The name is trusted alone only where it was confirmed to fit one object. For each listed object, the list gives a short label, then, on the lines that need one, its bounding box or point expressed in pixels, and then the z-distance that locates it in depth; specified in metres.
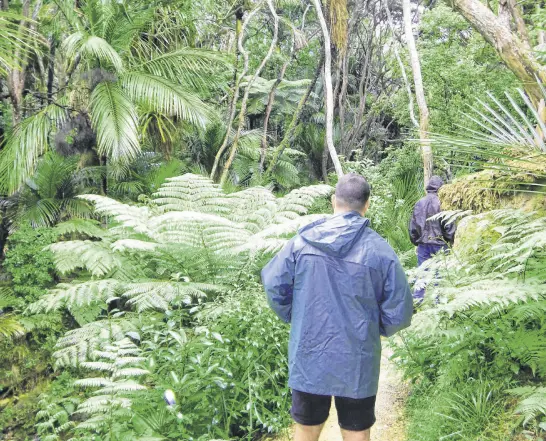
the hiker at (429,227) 5.82
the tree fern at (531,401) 2.48
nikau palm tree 7.84
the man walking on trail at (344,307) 2.36
